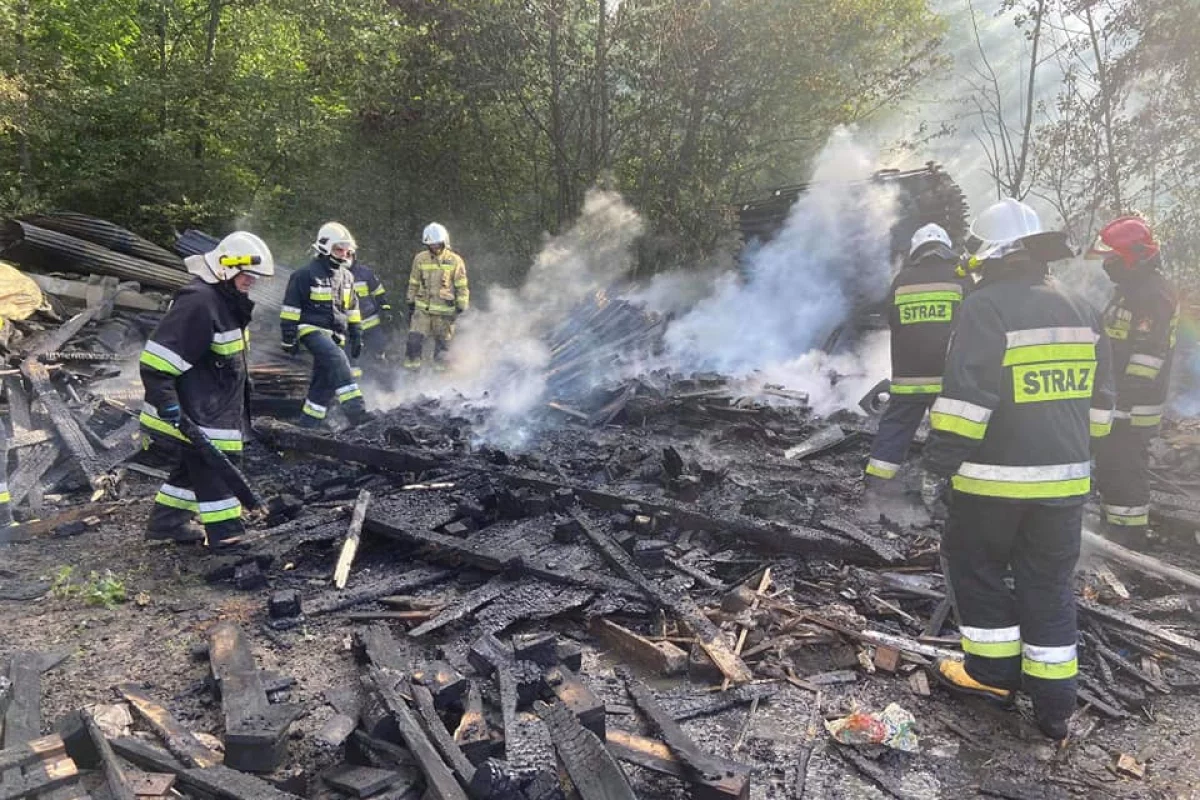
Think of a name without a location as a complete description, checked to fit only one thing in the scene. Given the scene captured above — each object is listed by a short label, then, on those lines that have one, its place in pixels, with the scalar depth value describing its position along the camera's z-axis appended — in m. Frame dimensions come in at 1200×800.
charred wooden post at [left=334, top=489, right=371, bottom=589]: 5.02
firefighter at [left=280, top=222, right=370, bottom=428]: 8.09
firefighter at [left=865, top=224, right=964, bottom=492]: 6.06
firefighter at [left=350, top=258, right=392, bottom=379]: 9.02
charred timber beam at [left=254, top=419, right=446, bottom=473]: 6.72
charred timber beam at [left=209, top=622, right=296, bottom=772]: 3.07
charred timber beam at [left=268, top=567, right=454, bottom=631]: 4.65
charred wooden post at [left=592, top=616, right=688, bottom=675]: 4.14
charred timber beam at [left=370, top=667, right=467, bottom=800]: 2.82
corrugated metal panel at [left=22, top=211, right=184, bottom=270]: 12.18
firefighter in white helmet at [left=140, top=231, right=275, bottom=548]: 5.09
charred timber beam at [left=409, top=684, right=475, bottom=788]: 2.94
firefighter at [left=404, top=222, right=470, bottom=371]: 10.70
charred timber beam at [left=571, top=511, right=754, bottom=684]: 4.04
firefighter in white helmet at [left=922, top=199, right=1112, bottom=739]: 3.55
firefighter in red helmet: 5.82
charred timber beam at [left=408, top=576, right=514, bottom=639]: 4.41
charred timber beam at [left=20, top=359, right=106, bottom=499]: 6.89
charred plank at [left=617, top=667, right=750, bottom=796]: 3.03
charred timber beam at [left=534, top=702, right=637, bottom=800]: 2.82
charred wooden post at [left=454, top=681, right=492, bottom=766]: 3.10
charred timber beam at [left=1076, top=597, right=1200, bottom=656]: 4.26
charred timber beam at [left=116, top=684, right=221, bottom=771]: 3.11
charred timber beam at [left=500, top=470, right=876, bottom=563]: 5.22
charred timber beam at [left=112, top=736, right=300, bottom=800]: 2.83
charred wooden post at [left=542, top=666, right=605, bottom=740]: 3.26
